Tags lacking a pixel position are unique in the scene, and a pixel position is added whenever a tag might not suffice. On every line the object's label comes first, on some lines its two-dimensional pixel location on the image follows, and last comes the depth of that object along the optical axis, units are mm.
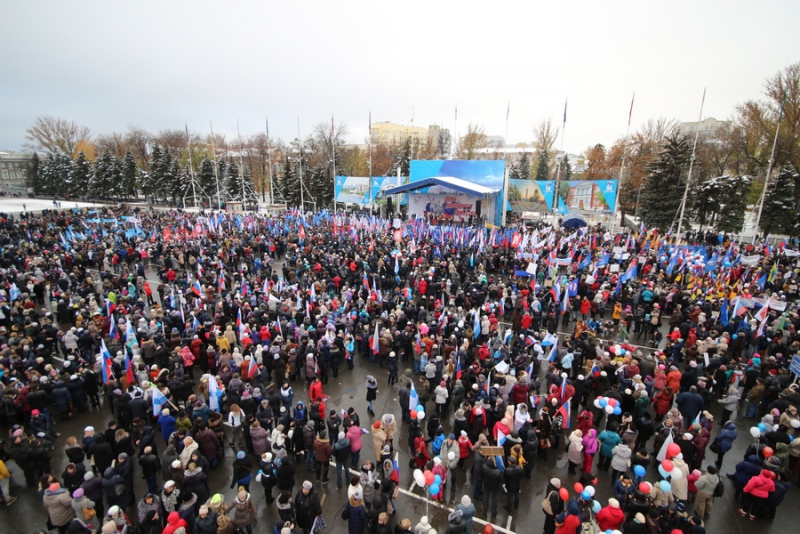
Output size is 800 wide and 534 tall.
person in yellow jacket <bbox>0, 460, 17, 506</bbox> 6713
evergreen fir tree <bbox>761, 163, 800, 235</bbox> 26453
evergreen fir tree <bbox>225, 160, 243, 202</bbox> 52156
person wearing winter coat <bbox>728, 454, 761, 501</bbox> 6672
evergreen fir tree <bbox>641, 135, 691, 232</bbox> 30672
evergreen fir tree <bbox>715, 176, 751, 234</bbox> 28672
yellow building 147625
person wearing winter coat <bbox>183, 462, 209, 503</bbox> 6191
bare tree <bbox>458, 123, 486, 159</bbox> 59506
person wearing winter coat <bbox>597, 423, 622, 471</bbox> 7363
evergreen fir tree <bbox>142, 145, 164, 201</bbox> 53219
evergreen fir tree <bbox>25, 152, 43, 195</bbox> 59594
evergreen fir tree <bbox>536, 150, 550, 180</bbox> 57531
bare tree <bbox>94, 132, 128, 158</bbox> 75125
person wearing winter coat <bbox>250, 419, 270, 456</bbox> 7288
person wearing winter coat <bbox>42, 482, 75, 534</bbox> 5930
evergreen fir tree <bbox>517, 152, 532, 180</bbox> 54912
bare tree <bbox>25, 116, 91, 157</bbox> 66750
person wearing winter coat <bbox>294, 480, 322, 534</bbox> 5887
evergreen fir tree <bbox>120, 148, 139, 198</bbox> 54719
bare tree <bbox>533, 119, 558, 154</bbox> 55906
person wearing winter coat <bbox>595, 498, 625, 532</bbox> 5505
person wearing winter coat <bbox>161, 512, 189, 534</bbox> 5418
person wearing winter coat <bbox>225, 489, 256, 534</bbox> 5859
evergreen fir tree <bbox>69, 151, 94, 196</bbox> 55875
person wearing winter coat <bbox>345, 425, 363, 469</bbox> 7363
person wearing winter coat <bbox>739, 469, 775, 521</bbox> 6275
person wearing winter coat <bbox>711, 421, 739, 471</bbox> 7379
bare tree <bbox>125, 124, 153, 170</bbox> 70125
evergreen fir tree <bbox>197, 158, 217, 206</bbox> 51875
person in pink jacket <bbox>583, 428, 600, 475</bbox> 7180
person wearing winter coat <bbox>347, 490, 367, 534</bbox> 5887
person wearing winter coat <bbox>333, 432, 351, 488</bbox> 7041
